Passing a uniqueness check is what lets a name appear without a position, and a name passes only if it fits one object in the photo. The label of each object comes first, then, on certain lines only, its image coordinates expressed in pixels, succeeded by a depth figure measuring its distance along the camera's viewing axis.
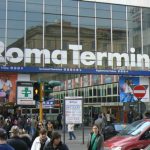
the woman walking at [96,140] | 8.80
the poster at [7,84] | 29.10
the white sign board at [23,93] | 18.75
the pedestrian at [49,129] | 10.05
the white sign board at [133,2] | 32.60
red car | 10.83
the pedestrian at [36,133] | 11.00
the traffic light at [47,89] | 15.89
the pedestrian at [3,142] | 5.96
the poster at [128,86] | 32.07
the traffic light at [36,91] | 15.19
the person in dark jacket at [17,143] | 7.53
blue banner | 28.43
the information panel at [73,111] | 17.43
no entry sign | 15.41
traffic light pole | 15.17
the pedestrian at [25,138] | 8.44
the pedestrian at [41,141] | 7.97
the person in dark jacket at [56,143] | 6.89
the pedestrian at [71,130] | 21.97
